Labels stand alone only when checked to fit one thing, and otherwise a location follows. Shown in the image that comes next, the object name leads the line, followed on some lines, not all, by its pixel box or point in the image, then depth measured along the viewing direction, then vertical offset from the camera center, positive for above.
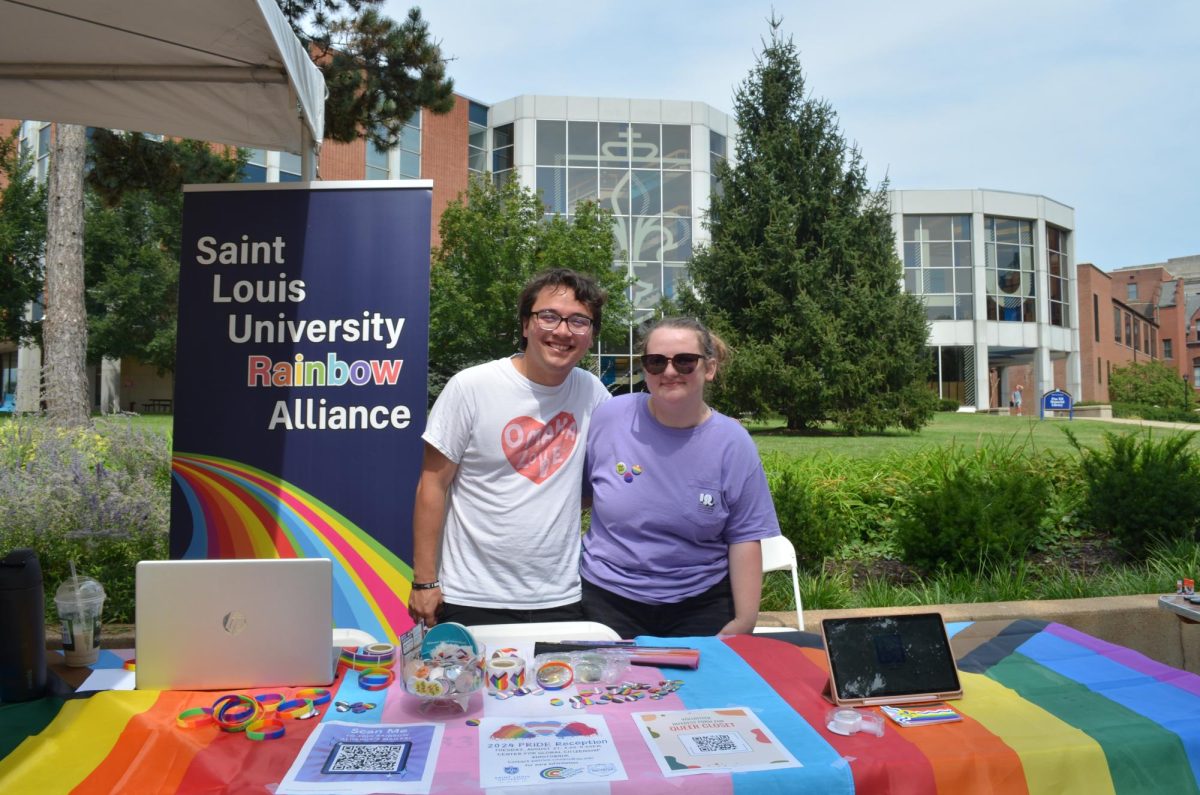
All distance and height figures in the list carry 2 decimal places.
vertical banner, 3.17 +0.16
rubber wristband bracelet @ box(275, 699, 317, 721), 1.70 -0.59
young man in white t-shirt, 2.63 -0.20
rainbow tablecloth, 1.46 -0.62
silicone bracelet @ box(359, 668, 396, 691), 1.89 -0.59
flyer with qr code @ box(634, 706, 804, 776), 1.49 -0.62
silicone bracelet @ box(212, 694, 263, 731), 1.63 -0.58
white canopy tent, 2.90 +1.46
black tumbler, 1.78 -0.45
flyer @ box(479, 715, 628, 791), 1.44 -0.62
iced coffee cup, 2.09 -0.50
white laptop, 1.76 -0.44
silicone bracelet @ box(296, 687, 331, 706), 1.77 -0.59
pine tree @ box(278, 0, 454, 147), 9.43 +4.33
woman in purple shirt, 2.57 -0.27
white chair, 3.31 -0.53
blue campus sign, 30.34 +1.12
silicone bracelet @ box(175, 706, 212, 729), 1.65 -0.60
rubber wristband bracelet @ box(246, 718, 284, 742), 1.60 -0.61
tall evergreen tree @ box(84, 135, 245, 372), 29.53 +5.61
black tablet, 1.82 -0.53
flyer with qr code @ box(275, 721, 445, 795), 1.40 -0.62
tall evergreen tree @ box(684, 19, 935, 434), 17.45 +3.19
